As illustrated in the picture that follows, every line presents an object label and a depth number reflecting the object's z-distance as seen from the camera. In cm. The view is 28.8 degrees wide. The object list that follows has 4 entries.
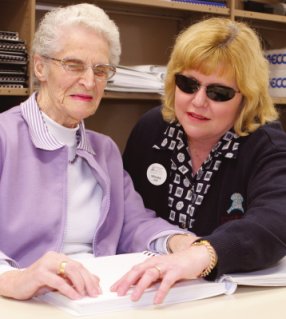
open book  99
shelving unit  283
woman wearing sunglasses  162
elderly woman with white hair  140
